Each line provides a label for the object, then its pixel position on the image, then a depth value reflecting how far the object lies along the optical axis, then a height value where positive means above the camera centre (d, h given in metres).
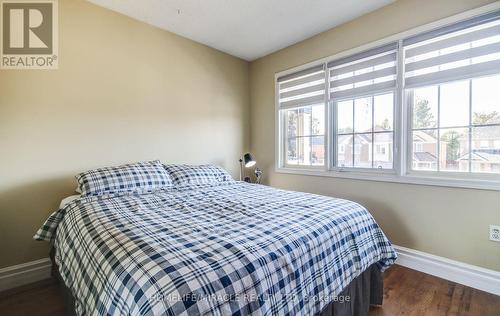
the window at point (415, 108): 1.76 +0.44
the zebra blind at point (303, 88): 2.73 +0.84
